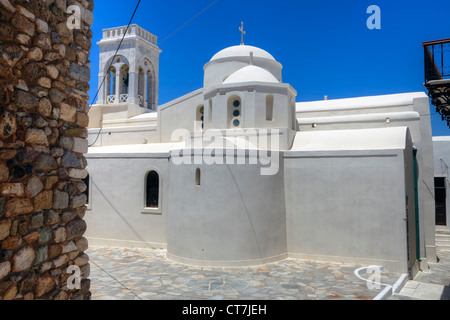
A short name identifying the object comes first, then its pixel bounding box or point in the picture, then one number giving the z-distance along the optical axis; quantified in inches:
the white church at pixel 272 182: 398.3
